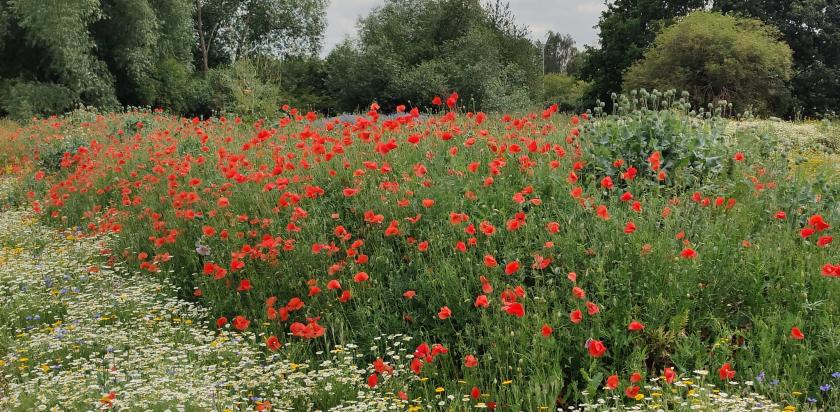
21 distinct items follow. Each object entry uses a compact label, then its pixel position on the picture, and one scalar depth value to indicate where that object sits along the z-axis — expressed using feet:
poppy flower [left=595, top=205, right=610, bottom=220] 12.69
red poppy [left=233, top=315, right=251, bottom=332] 13.16
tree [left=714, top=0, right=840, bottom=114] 103.50
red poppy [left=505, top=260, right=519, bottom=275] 11.64
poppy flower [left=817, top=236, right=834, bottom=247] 12.01
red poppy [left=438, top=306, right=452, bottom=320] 11.16
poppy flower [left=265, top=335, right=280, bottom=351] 12.61
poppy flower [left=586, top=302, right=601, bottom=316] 10.86
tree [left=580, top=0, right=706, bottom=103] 116.78
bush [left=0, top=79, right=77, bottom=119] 82.28
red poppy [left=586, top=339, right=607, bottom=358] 9.64
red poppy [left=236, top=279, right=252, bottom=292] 14.71
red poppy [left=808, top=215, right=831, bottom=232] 11.66
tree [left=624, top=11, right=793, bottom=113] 84.33
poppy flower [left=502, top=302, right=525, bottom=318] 10.25
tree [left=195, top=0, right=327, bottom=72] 142.10
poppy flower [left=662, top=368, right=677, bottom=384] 9.45
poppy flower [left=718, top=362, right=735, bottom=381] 9.73
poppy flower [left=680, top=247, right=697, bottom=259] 11.46
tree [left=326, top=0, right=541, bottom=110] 88.48
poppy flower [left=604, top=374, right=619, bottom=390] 9.50
